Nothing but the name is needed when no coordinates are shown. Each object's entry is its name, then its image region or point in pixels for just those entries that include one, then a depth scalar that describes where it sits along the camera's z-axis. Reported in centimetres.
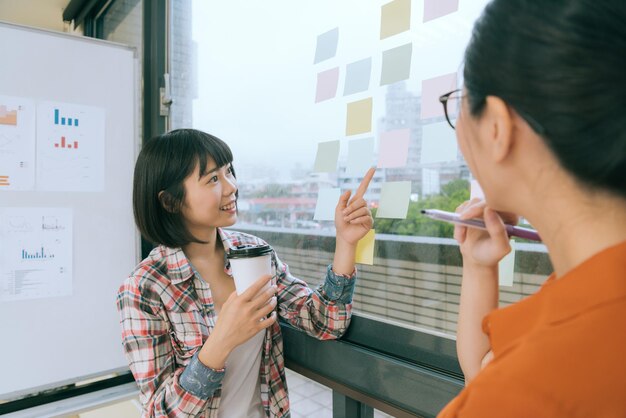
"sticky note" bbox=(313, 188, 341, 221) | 125
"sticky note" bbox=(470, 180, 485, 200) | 93
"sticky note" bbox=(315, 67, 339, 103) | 124
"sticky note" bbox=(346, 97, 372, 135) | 115
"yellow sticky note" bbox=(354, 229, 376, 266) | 116
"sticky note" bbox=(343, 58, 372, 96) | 114
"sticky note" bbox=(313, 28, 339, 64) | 123
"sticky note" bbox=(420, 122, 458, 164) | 97
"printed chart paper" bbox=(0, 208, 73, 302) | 168
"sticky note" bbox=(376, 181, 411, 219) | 108
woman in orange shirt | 39
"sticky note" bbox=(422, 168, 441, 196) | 101
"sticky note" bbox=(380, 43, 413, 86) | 105
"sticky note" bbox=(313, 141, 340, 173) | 125
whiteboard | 170
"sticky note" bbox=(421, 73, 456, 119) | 97
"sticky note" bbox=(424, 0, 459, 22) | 96
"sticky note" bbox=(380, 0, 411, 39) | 105
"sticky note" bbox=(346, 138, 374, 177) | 115
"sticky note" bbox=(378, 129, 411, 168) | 107
